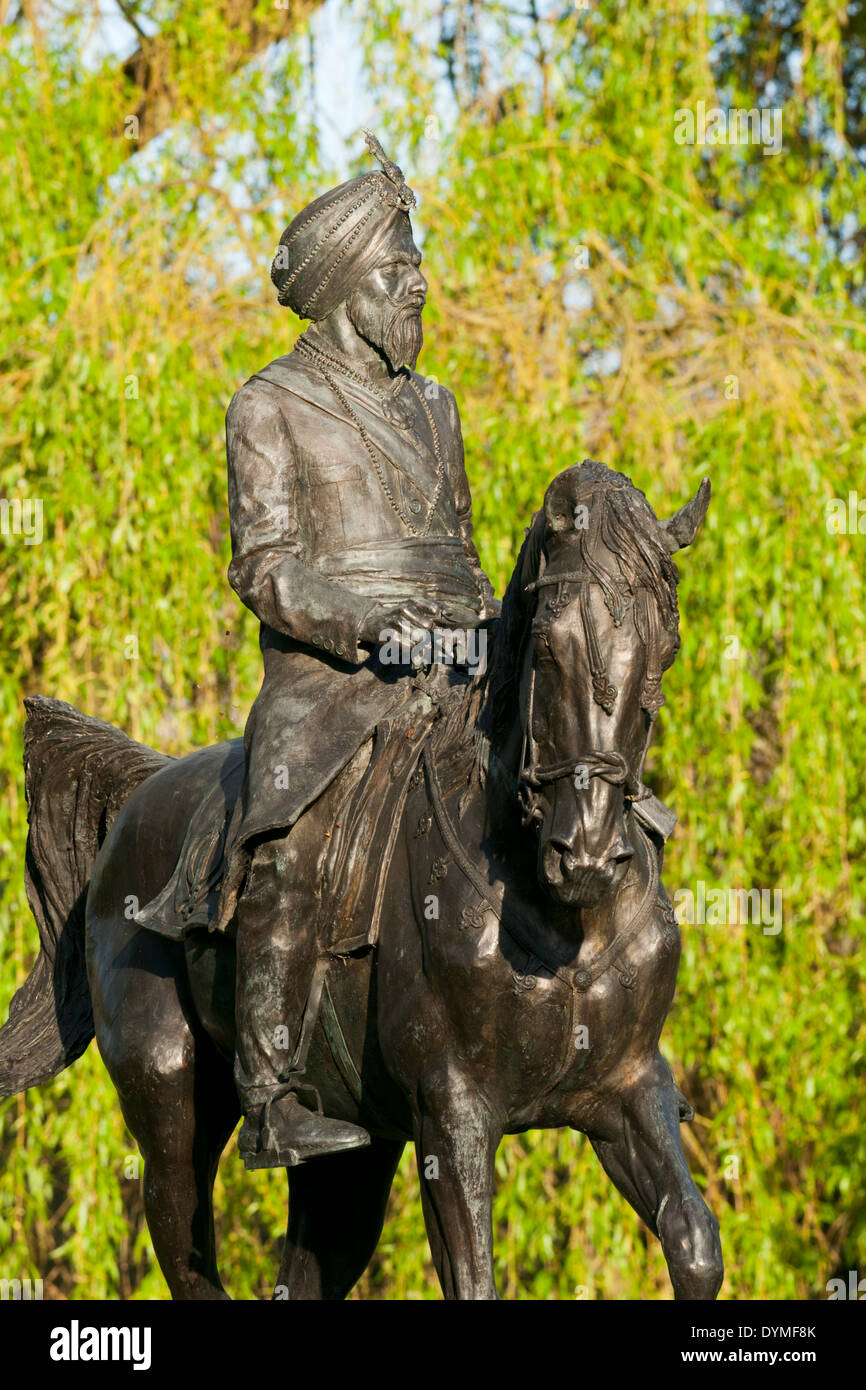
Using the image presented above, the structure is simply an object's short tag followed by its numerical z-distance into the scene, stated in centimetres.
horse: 667
